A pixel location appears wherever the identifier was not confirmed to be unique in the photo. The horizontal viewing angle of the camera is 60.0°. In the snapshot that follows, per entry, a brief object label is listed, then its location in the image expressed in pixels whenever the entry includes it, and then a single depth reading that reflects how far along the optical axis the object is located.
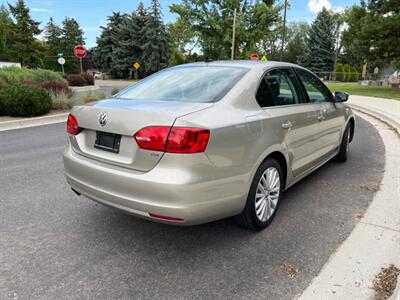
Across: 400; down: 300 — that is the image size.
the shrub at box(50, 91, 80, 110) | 11.53
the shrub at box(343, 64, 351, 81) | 53.66
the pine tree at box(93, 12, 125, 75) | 50.19
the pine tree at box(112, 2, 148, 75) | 45.97
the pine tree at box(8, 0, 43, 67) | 51.25
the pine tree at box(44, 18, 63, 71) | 57.20
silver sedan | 2.52
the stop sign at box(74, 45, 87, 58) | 20.17
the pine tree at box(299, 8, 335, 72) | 56.44
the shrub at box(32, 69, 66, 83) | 16.67
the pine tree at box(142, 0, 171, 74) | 44.53
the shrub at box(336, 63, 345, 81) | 52.75
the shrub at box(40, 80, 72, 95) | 12.87
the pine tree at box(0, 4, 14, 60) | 45.47
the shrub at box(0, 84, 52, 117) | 9.72
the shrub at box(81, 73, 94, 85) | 26.12
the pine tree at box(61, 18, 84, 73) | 61.34
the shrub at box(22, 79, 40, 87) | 12.88
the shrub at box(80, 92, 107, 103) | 13.08
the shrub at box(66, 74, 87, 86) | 24.83
